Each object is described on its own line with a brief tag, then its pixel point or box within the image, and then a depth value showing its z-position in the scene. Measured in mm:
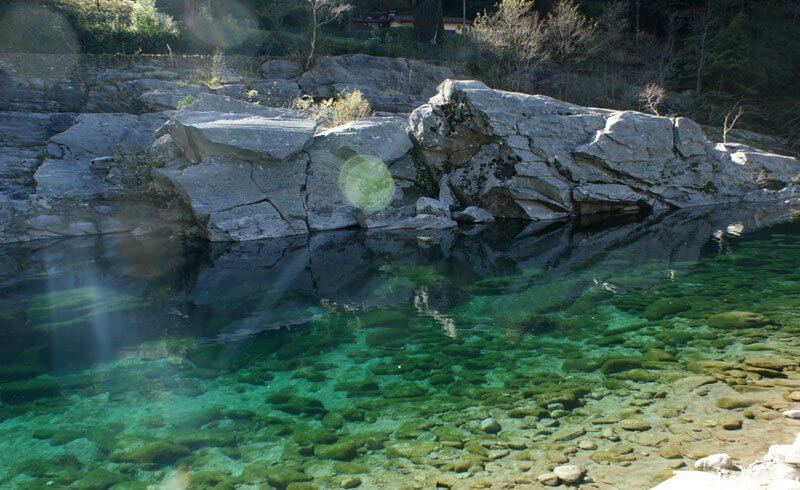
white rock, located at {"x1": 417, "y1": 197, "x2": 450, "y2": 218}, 14938
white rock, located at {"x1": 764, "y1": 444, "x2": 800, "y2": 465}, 3324
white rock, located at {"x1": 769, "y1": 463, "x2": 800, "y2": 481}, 3174
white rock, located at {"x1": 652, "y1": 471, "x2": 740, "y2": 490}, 3170
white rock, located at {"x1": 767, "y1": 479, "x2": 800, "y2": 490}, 2982
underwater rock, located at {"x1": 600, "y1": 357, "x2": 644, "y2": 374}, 5307
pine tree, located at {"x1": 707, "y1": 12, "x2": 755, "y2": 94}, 27375
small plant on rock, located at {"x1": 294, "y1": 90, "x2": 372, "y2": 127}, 16953
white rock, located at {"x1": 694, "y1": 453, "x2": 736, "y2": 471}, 3451
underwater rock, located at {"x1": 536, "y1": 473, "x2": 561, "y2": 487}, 3588
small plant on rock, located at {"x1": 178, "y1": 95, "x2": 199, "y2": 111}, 16703
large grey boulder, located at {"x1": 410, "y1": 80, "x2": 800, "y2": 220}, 15133
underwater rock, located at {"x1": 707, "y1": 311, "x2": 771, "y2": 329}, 6250
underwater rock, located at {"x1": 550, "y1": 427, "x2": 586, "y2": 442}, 4155
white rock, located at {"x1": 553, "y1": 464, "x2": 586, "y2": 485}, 3604
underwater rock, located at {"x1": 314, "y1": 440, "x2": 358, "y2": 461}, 4156
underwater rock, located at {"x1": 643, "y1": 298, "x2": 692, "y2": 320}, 6898
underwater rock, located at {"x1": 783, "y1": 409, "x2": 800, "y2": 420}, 4109
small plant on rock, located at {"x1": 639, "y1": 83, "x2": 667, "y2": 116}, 20784
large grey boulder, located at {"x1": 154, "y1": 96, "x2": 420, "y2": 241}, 13641
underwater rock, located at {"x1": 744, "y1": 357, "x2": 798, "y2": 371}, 5047
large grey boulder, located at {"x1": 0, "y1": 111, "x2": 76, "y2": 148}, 16750
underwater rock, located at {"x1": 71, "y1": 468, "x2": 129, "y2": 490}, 3922
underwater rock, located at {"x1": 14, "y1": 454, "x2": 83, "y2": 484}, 4078
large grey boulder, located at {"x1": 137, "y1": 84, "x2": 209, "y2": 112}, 19453
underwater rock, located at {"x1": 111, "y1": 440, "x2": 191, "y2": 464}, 4207
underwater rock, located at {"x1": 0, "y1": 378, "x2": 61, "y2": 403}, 5469
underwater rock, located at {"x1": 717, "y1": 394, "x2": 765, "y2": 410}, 4387
